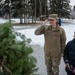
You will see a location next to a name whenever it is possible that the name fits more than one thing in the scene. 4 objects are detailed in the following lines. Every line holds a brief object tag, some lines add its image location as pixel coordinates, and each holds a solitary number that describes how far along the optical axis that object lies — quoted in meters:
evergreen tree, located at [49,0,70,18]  25.03
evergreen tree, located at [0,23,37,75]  0.89
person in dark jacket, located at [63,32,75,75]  1.75
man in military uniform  1.83
